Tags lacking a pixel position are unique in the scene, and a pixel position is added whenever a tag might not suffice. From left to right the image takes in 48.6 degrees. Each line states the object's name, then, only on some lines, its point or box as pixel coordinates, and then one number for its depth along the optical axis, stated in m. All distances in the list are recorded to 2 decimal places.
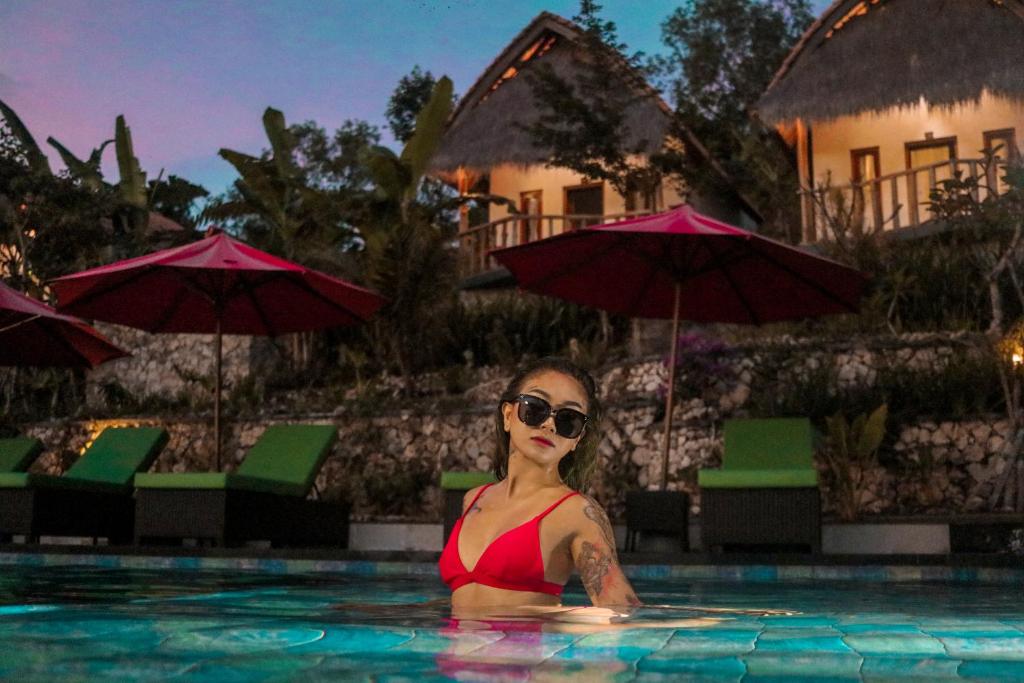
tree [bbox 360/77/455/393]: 15.71
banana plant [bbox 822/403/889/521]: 10.95
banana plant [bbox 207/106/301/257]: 20.05
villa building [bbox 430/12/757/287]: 22.95
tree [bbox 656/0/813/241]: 26.43
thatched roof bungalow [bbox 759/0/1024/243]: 19.39
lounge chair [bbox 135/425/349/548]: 9.44
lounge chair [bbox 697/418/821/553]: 8.79
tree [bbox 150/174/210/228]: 25.72
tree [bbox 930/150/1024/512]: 10.91
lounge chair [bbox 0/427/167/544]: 9.89
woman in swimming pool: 3.28
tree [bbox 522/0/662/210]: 22.11
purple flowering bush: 12.85
